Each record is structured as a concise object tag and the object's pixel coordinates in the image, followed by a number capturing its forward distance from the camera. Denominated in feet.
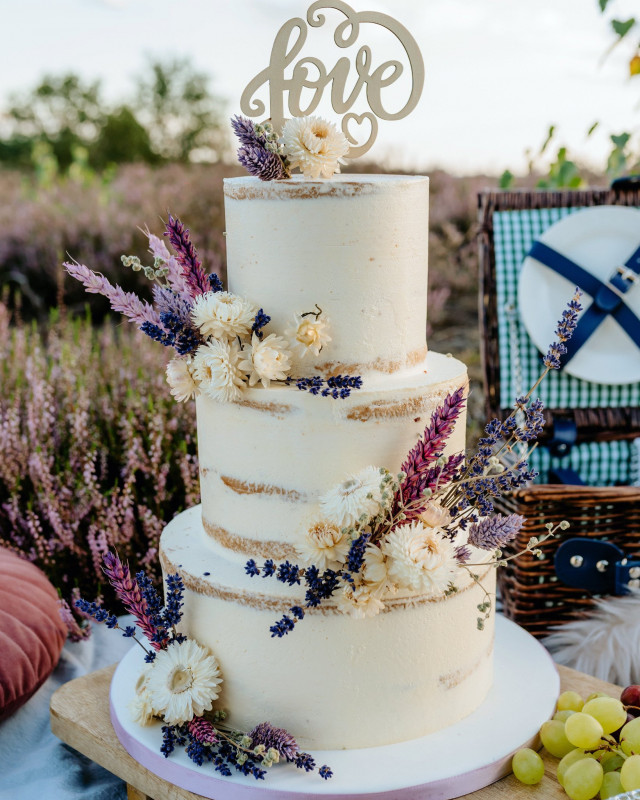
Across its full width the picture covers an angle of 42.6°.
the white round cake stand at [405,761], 4.14
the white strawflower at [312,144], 4.23
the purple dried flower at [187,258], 4.30
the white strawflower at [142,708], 4.65
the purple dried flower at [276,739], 4.15
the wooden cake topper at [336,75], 4.31
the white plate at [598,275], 7.22
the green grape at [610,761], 4.37
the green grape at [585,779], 4.17
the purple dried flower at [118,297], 4.20
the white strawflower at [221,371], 4.17
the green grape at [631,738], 4.27
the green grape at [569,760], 4.34
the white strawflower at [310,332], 4.05
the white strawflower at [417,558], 3.92
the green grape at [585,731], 4.27
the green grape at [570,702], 4.81
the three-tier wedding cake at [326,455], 4.15
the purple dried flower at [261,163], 4.21
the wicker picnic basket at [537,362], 7.27
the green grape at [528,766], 4.31
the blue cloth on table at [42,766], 5.17
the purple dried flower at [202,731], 4.27
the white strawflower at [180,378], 4.45
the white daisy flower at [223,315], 4.11
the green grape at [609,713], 4.41
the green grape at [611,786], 4.19
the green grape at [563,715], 4.62
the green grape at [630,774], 4.02
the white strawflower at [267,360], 4.08
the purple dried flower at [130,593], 4.39
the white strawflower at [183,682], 4.38
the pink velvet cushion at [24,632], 5.41
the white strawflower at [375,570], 4.01
